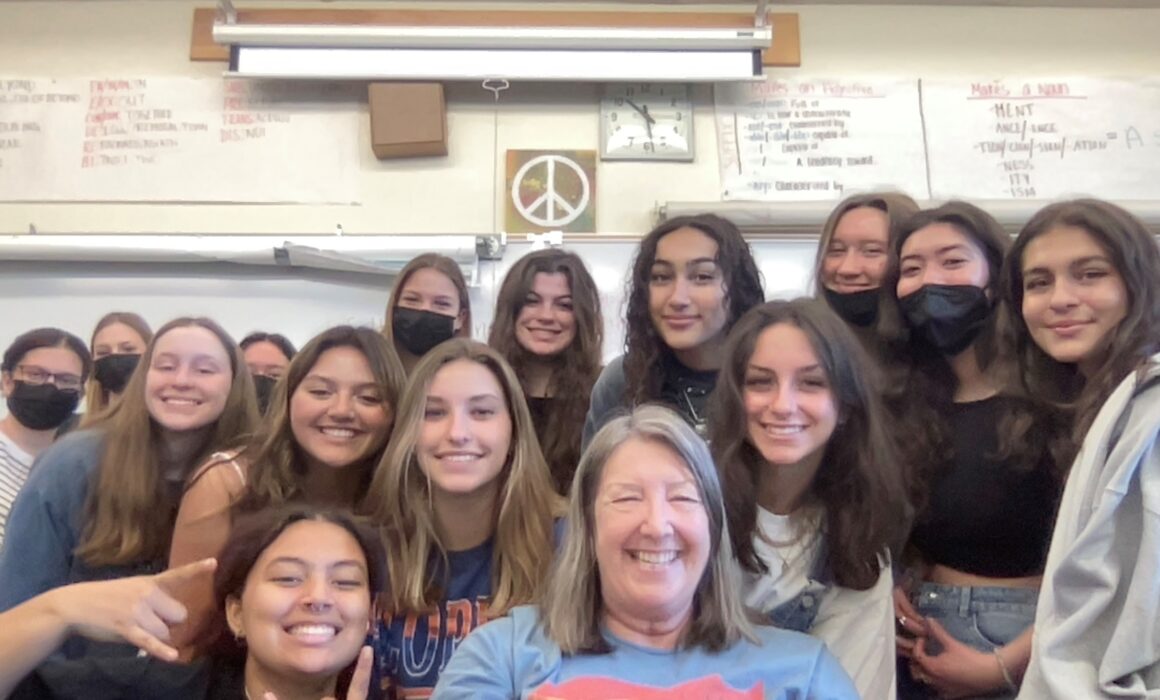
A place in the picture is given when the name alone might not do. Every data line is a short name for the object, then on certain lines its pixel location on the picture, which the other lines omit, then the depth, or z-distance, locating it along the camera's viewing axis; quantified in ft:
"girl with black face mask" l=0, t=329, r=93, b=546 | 8.69
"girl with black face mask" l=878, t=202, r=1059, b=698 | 5.66
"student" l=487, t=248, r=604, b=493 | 7.93
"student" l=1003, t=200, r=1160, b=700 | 4.36
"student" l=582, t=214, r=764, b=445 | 7.12
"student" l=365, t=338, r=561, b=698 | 5.61
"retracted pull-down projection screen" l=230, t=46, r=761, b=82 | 11.08
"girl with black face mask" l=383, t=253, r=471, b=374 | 8.01
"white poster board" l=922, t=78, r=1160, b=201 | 11.60
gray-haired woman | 4.79
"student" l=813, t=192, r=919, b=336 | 6.99
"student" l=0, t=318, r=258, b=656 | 6.37
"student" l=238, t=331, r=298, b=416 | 8.95
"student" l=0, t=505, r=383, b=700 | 5.03
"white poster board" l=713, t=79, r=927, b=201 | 11.53
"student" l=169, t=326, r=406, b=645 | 6.03
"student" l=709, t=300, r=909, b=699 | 5.52
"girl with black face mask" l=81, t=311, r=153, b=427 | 8.46
